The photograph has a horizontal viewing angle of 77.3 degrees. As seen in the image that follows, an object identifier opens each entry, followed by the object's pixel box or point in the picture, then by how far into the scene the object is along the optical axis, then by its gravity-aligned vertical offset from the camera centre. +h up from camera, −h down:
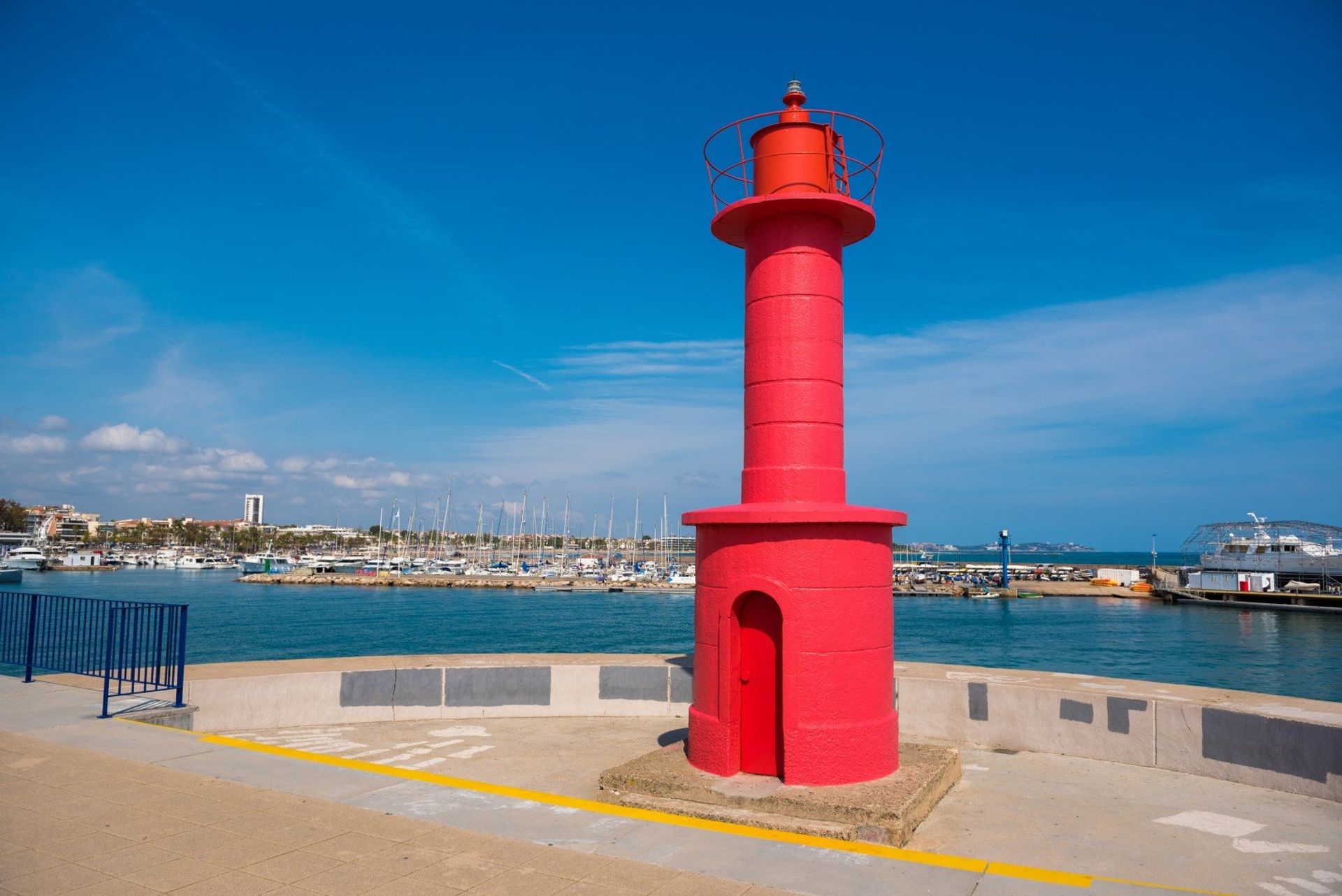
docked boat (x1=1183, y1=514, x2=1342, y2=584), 72.62 -0.96
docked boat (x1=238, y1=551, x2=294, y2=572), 116.81 -5.43
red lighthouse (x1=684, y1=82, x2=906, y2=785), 7.30 -0.10
